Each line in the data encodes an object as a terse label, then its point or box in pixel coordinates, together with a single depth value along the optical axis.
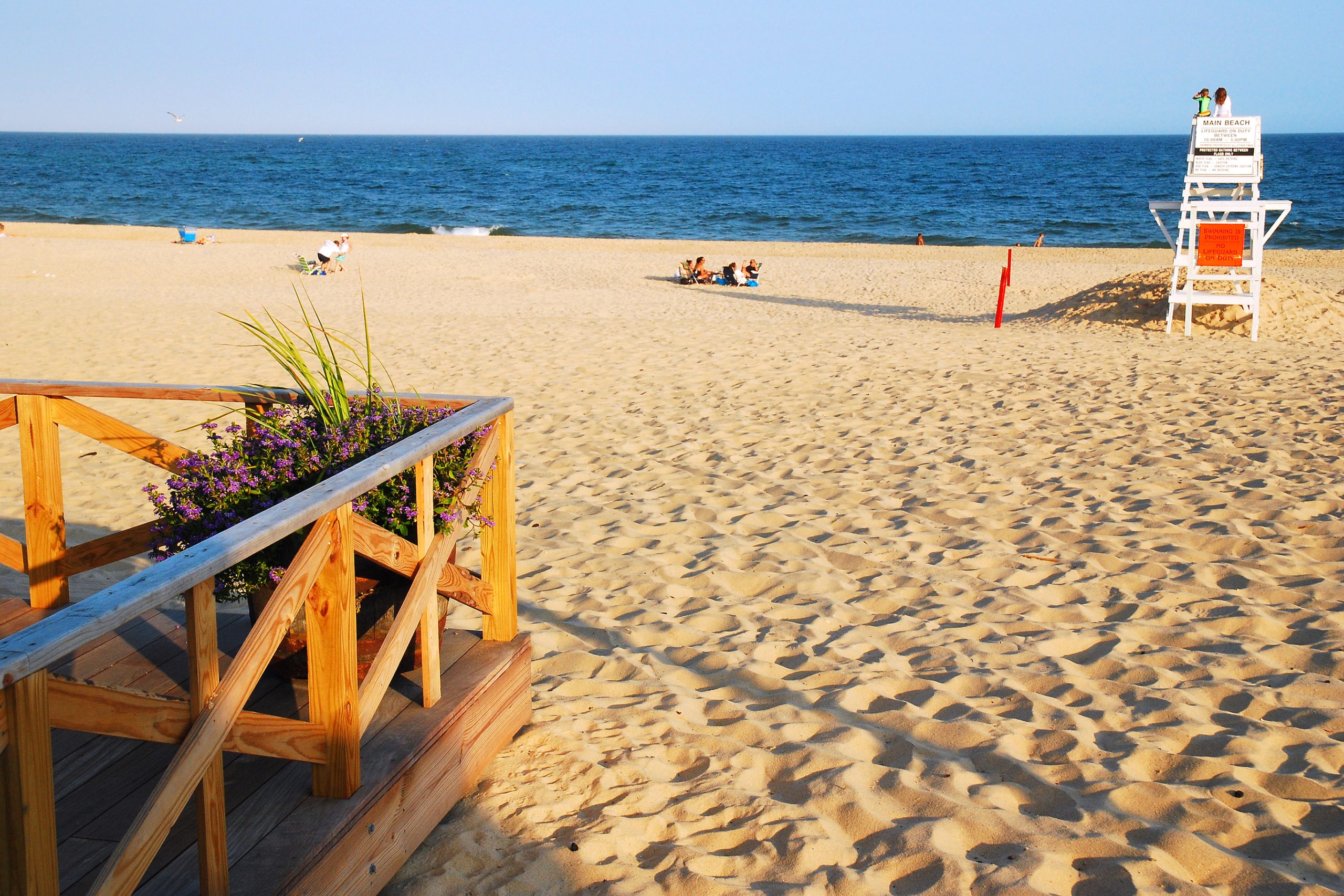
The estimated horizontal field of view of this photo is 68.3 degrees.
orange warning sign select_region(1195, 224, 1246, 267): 11.80
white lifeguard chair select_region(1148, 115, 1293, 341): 11.73
